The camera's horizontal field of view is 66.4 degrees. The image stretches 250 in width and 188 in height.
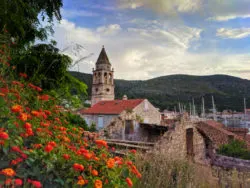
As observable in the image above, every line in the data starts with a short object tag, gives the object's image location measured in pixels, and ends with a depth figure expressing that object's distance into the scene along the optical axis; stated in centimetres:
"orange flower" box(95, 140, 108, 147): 181
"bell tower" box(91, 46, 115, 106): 3156
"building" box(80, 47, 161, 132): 2172
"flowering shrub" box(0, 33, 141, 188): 129
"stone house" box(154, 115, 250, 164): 617
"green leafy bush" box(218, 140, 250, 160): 1198
